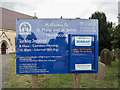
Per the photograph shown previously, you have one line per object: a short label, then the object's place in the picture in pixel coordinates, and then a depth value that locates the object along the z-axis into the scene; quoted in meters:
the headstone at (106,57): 9.34
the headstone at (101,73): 5.60
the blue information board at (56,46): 3.12
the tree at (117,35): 7.43
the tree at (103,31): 18.41
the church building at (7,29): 27.64
